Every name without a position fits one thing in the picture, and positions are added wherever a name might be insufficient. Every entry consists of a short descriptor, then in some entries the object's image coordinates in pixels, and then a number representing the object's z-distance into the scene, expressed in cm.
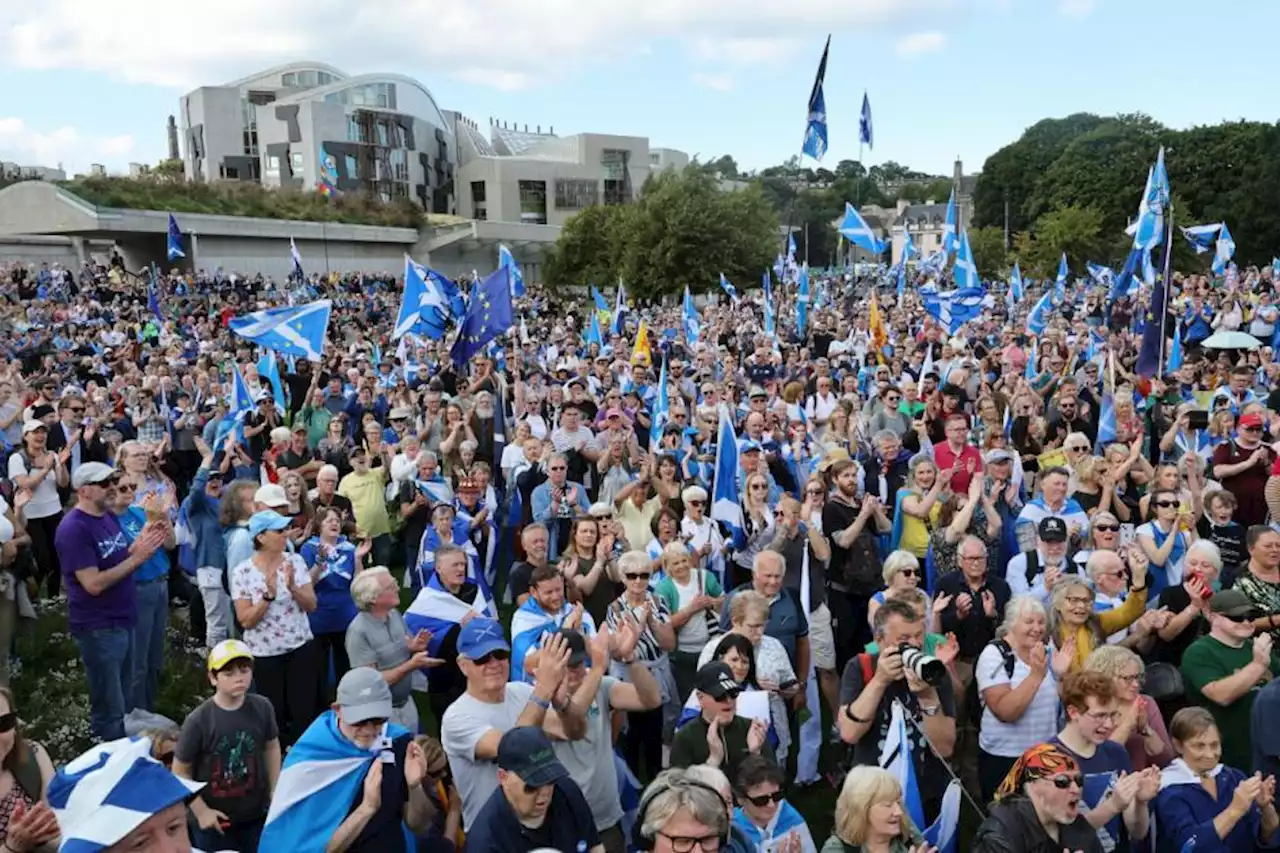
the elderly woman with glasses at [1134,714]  402
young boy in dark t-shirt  392
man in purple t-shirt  531
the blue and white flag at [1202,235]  2489
